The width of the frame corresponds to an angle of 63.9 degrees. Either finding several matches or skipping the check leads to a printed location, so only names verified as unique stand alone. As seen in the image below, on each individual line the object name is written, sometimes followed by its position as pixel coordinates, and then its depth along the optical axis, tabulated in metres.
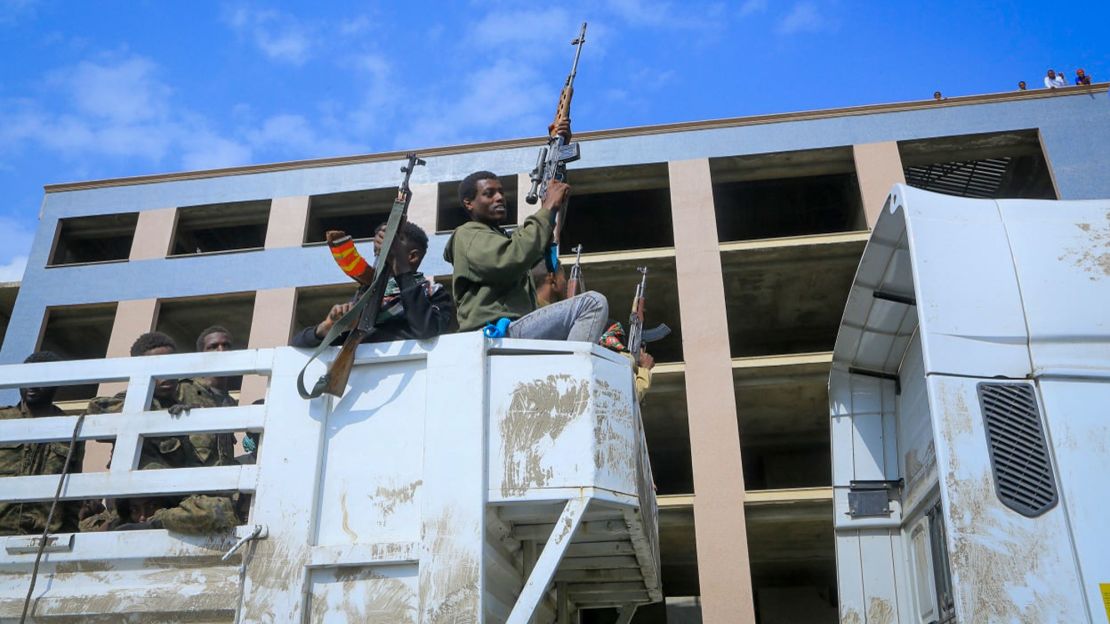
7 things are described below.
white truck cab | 3.26
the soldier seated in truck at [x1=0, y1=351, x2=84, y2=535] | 4.18
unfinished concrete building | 19.30
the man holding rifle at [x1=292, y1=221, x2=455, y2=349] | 4.00
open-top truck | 3.39
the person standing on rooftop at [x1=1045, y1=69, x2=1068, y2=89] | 21.43
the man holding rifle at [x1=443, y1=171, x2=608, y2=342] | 4.17
